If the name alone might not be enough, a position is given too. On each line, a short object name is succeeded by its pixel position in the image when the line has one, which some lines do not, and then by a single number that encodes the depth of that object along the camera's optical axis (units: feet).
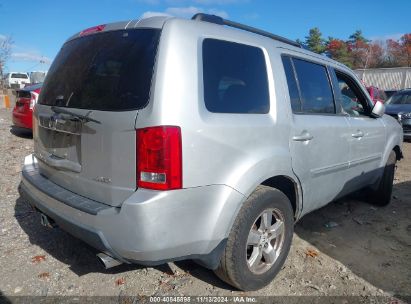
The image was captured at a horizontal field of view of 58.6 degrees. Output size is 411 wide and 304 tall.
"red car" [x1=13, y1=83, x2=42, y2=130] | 25.99
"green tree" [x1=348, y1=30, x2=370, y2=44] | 221.42
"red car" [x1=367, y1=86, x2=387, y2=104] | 46.65
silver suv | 7.12
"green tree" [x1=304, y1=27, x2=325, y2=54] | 208.20
